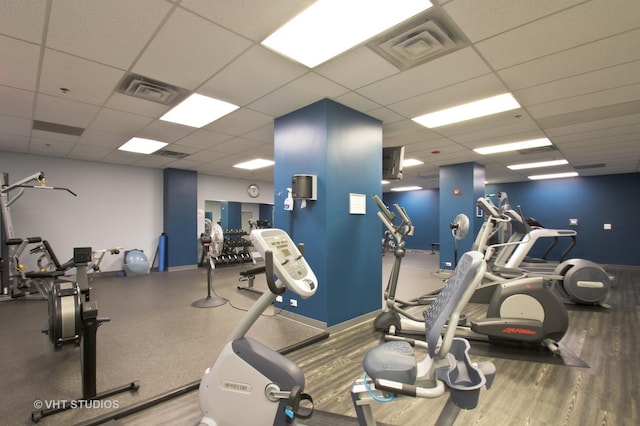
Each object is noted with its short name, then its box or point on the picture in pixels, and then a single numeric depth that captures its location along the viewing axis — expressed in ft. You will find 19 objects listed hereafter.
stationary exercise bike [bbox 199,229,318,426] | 4.83
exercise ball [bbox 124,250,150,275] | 22.48
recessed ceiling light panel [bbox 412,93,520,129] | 11.34
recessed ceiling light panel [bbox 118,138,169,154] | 16.71
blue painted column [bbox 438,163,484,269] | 22.22
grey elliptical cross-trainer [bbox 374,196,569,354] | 9.30
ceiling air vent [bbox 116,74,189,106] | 9.54
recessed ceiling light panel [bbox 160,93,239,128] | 11.27
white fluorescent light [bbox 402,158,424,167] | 21.56
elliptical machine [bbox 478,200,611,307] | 13.24
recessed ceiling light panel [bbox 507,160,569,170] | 22.52
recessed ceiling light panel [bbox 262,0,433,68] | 6.23
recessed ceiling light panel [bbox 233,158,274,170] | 22.30
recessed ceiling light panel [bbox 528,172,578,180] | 27.86
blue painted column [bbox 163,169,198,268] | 24.90
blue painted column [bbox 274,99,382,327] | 11.06
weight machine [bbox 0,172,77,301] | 15.84
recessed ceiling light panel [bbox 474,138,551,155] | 16.84
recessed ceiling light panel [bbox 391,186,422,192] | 37.96
